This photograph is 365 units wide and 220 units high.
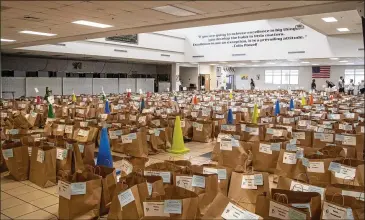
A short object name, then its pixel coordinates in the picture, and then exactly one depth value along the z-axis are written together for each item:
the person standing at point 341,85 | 22.65
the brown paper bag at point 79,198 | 3.29
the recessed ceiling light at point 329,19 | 13.43
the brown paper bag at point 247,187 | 3.29
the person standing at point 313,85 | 27.19
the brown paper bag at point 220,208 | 2.60
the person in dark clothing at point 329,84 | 26.75
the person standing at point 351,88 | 21.40
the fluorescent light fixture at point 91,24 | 7.62
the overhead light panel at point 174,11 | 6.04
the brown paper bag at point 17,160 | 4.85
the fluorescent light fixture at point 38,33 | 9.32
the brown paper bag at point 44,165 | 4.54
